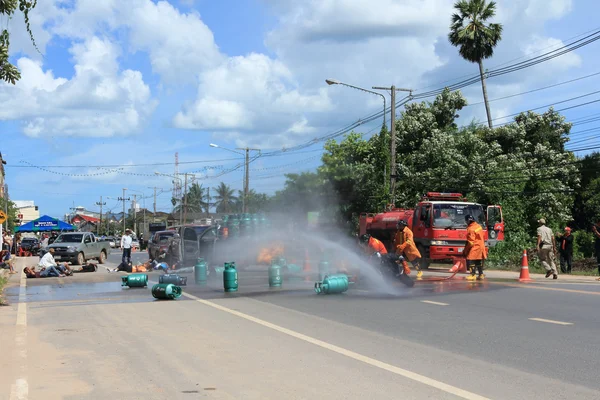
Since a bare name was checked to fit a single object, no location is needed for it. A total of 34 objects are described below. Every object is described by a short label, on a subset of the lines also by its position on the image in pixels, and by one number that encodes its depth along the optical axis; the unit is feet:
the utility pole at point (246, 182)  158.20
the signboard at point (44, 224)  163.94
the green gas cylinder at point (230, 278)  57.03
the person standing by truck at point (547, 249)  63.62
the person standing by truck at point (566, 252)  75.82
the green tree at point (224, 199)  284.18
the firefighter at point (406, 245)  61.26
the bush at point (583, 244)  134.00
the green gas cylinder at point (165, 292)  50.56
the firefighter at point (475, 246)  59.93
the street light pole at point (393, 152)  108.99
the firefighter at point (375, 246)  54.24
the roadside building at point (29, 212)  400.26
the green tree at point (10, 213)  222.48
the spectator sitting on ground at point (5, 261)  94.07
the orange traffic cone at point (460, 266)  68.53
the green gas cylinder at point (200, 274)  66.54
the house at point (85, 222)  372.95
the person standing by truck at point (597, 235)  65.16
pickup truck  109.81
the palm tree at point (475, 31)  157.79
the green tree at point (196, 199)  338.95
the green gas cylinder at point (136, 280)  62.85
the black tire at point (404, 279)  53.98
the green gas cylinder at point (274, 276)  60.29
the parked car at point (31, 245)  186.62
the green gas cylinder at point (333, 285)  51.19
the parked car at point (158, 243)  112.16
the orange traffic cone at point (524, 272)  61.35
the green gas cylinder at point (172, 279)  61.21
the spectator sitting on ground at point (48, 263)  84.53
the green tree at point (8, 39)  32.30
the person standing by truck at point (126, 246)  95.71
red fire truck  81.76
